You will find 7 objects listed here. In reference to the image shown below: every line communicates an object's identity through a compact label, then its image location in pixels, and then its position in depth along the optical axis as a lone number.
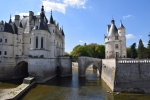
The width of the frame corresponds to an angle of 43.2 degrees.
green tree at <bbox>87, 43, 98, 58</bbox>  85.38
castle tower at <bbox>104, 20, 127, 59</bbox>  50.50
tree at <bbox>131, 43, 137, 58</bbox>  65.85
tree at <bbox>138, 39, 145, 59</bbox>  51.61
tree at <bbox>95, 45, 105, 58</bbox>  84.06
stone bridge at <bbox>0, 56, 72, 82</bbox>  37.84
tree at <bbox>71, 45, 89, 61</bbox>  88.12
